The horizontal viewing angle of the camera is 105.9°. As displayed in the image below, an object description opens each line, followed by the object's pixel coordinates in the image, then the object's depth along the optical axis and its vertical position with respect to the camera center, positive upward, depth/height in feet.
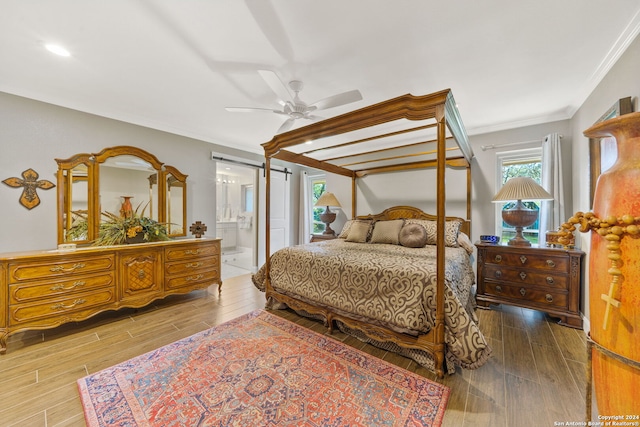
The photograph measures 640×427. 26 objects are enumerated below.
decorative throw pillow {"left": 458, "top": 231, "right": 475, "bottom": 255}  10.11 -1.31
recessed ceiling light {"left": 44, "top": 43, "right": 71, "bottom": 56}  6.06 +4.23
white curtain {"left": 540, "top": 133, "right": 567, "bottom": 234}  9.46 +1.12
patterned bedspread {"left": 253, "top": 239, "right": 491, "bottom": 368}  5.64 -2.17
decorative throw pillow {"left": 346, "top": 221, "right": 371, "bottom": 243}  11.90 -0.97
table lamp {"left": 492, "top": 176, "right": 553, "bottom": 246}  8.86 +0.52
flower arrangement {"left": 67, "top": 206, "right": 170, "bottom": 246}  9.57 -0.69
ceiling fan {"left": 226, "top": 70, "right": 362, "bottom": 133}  6.37 +3.29
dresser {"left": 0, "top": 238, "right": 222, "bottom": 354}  6.95 -2.34
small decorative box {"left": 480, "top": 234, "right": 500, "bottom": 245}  10.10 -1.13
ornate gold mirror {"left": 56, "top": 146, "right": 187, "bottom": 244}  9.30 +0.96
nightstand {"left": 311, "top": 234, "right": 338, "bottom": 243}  14.88 -1.51
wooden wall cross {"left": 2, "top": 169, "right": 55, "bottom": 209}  8.28 +0.97
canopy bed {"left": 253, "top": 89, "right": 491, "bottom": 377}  5.69 -1.87
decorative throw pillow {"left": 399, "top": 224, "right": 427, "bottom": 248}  10.18 -1.02
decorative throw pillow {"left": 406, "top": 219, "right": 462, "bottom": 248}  10.13 -0.81
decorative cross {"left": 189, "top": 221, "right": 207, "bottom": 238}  11.91 -0.79
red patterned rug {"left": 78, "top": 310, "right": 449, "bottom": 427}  4.60 -3.88
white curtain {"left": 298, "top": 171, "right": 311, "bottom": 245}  17.83 +0.05
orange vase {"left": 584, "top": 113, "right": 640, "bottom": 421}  2.46 -0.81
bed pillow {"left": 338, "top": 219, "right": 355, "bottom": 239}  13.21 -0.95
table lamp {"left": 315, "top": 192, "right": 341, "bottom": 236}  14.96 +0.35
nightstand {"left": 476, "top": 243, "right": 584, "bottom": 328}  8.14 -2.42
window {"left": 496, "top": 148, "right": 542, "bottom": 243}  10.68 +1.87
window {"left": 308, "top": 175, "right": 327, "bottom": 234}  18.04 +1.11
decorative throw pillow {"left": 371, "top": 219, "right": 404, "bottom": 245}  11.12 -0.91
